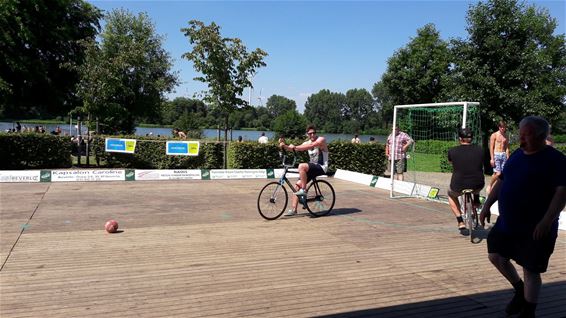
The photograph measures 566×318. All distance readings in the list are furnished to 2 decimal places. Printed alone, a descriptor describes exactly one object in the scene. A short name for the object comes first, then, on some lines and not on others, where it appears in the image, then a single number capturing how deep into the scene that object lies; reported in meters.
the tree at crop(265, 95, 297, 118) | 91.01
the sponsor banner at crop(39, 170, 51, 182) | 13.10
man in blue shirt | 3.61
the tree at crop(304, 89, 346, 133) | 96.63
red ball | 7.09
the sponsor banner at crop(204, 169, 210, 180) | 14.73
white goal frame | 10.56
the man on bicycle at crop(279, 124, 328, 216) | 8.40
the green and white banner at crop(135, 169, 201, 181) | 14.13
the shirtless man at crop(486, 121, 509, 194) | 10.07
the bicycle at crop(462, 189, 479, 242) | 7.14
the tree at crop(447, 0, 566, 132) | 19.41
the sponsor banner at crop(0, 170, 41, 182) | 12.75
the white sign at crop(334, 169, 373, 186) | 14.29
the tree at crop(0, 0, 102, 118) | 23.38
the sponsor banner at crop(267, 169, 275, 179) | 15.51
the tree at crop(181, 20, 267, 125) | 17.00
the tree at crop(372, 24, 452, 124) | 35.62
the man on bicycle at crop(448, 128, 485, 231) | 7.12
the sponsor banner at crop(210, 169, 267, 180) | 14.84
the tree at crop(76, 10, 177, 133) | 18.78
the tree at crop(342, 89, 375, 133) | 98.31
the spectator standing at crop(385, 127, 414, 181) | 12.28
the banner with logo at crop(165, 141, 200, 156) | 17.02
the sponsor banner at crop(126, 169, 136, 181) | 14.09
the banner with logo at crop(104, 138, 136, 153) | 17.41
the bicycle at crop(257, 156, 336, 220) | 8.41
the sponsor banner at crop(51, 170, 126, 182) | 13.28
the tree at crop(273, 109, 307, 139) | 41.41
